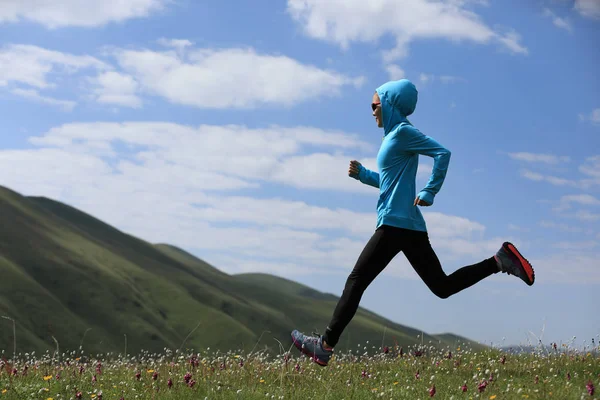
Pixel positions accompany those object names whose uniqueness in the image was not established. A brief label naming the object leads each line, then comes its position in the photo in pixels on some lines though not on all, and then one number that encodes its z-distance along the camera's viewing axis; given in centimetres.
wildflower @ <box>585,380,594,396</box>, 740
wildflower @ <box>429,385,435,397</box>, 785
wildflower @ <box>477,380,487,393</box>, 786
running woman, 892
